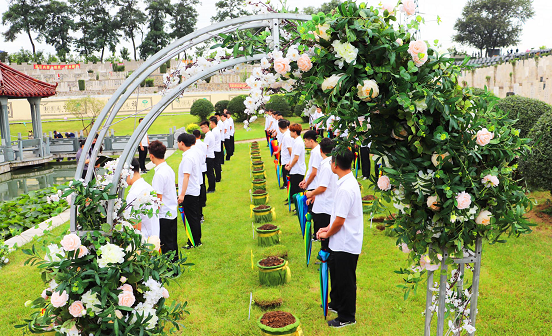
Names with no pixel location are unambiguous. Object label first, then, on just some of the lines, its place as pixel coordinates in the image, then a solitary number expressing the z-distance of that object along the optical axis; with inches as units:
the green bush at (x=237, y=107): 1128.8
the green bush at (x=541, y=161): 269.1
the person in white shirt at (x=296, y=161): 310.4
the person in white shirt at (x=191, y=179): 261.1
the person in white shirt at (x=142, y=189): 186.2
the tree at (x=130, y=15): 2105.1
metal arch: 120.9
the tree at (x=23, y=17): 2006.6
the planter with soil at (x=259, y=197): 344.5
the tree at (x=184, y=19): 2111.2
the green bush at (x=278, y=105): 1089.5
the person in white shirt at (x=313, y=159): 256.6
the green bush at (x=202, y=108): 1167.6
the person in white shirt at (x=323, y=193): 219.5
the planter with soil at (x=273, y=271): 208.8
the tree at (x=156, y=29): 2084.4
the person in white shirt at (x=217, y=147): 445.4
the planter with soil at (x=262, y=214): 311.7
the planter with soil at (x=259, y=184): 389.7
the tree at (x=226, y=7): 2037.6
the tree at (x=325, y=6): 1849.2
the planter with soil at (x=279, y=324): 149.0
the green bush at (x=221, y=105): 1216.2
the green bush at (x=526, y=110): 326.3
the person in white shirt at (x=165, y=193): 215.0
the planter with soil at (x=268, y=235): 263.3
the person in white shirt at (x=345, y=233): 163.6
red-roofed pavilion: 694.5
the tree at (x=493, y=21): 1634.6
